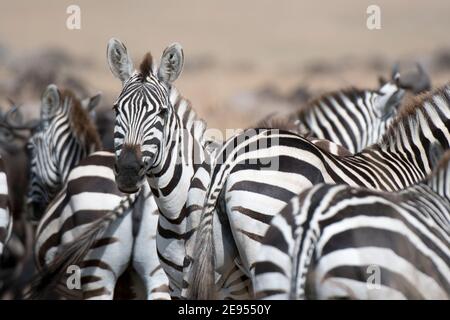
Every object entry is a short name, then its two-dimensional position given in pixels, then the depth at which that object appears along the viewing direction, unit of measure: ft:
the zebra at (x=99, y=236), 39.91
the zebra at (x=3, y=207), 39.61
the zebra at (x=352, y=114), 64.08
